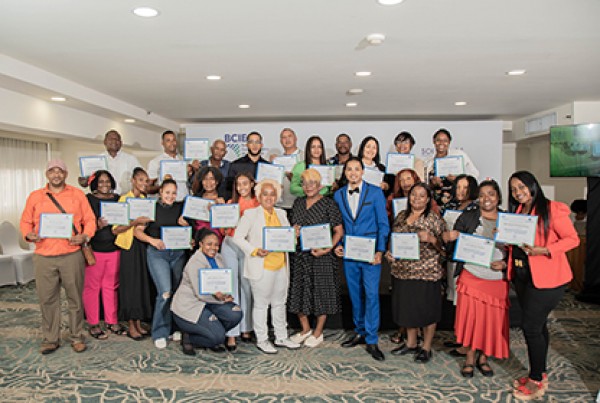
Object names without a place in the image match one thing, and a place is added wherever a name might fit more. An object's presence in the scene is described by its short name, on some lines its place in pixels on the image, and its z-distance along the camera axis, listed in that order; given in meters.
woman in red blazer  2.94
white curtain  7.66
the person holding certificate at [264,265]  3.88
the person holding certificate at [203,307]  3.89
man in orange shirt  3.84
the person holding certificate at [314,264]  3.95
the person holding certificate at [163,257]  4.12
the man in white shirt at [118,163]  5.29
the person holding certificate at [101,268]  4.27
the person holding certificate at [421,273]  3.61
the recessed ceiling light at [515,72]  4.96
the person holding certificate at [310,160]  4.59
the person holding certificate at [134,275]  4.26
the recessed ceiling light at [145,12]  3.12
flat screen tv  6.17
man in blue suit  3.86
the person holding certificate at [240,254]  4.12
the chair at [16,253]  6.84
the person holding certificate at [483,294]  3.35
